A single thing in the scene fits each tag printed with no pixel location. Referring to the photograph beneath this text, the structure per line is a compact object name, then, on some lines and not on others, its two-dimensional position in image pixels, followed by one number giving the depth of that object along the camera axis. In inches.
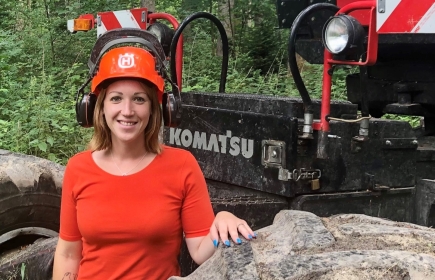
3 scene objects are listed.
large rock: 53.8
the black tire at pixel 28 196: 114.0
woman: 78.5
